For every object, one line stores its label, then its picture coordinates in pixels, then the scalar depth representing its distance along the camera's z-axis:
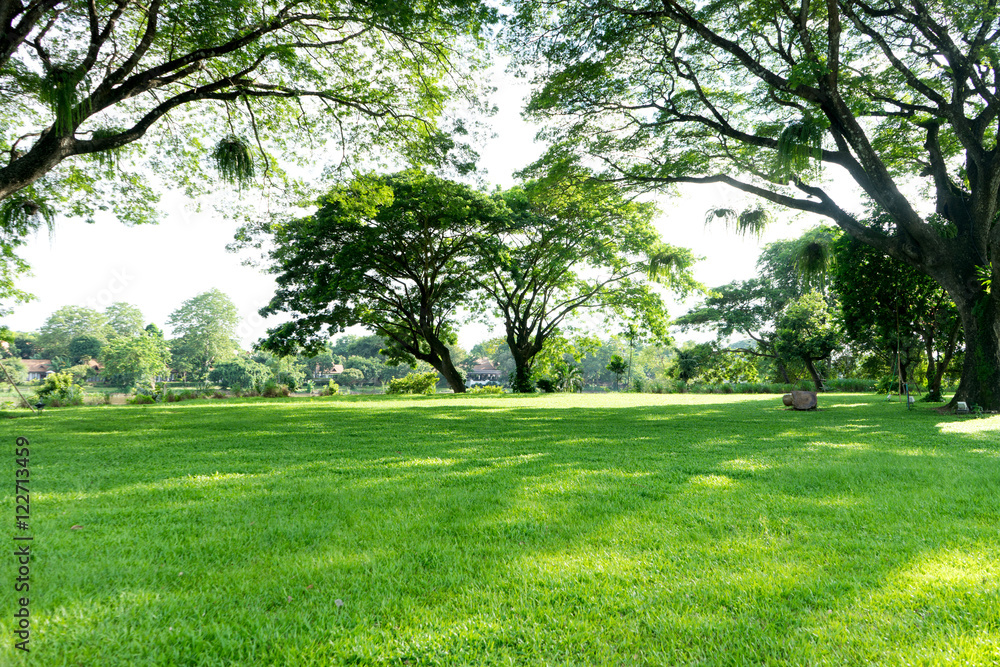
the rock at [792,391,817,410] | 10.73
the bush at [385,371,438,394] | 22.72
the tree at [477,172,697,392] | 18.28
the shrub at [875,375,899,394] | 18.22
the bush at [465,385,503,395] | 21.65
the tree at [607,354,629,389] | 29.09
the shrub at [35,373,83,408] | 14.54
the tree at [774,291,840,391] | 24.91
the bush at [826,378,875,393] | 25.39
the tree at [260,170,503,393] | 16.98
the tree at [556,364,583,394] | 26.80
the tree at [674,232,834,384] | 31.55
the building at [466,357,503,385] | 79.00
